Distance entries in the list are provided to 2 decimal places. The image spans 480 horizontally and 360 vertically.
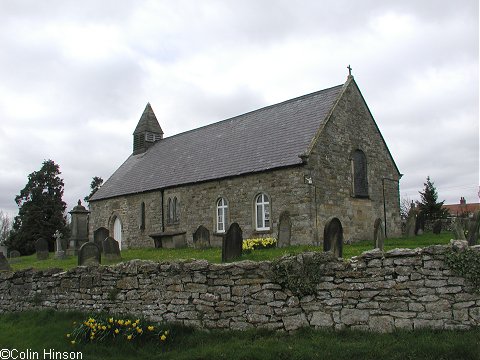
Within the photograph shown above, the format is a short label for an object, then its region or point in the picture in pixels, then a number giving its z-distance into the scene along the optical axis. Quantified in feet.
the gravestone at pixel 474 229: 36.14
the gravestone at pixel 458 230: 38.88
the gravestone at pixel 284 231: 54.70
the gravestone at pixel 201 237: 64.34
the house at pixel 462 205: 156.46
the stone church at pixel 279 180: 66.39
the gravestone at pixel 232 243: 42.65
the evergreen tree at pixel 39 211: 137.59
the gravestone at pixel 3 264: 53.67
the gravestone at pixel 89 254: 46.01
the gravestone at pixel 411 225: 67.36
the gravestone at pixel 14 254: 91.53
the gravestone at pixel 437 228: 67.21
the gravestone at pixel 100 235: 63.43
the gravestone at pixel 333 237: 36.06
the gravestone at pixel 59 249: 74.11
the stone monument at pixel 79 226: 91.71
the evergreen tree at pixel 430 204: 110.42
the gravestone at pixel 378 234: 39.96
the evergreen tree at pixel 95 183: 205.45
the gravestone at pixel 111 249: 53.21
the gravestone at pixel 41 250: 78.23
